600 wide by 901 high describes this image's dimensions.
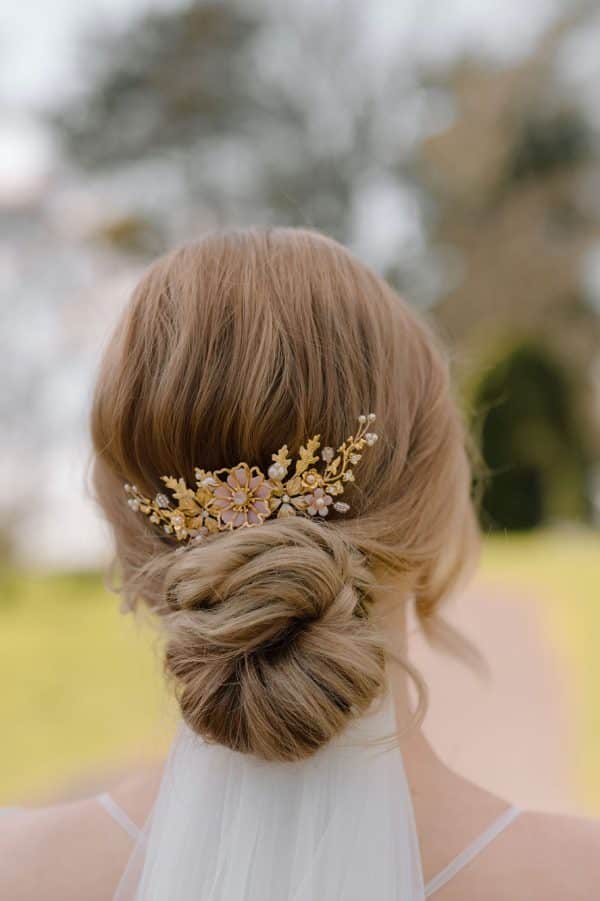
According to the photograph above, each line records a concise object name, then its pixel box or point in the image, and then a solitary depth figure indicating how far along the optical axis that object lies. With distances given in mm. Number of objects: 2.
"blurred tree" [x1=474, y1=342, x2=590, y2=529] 9305
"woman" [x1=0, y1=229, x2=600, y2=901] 1192
